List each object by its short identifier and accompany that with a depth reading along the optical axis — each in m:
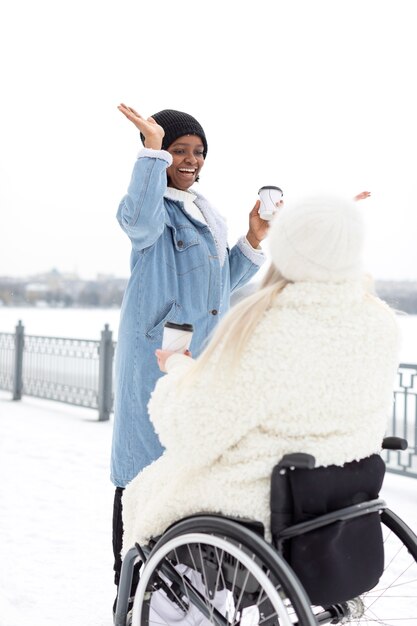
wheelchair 1.21
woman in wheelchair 1.23
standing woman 1.88
